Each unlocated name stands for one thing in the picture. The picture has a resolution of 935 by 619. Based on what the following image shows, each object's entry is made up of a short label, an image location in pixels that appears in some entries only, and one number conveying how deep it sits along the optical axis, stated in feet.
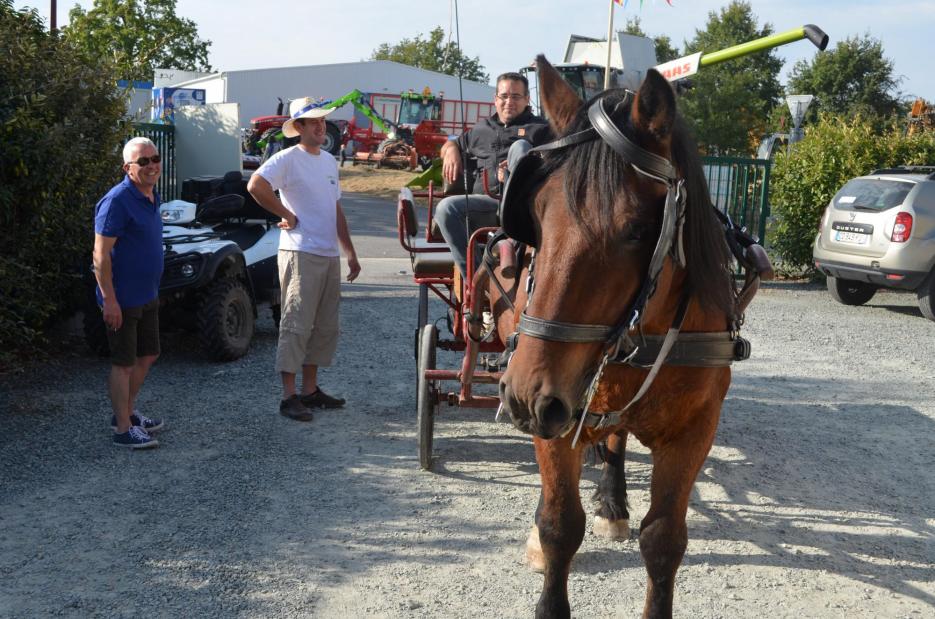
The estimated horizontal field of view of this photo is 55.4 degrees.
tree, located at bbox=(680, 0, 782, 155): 142.61
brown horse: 7.98
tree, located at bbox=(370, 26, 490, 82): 240.61
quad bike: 24.26
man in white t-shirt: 20.16
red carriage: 15.37
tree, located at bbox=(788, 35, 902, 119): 153.89
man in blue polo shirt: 17.49
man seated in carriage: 16.56
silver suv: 36.24
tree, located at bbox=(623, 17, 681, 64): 179.22
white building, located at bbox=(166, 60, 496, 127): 165.27
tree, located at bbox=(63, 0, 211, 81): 109.91
